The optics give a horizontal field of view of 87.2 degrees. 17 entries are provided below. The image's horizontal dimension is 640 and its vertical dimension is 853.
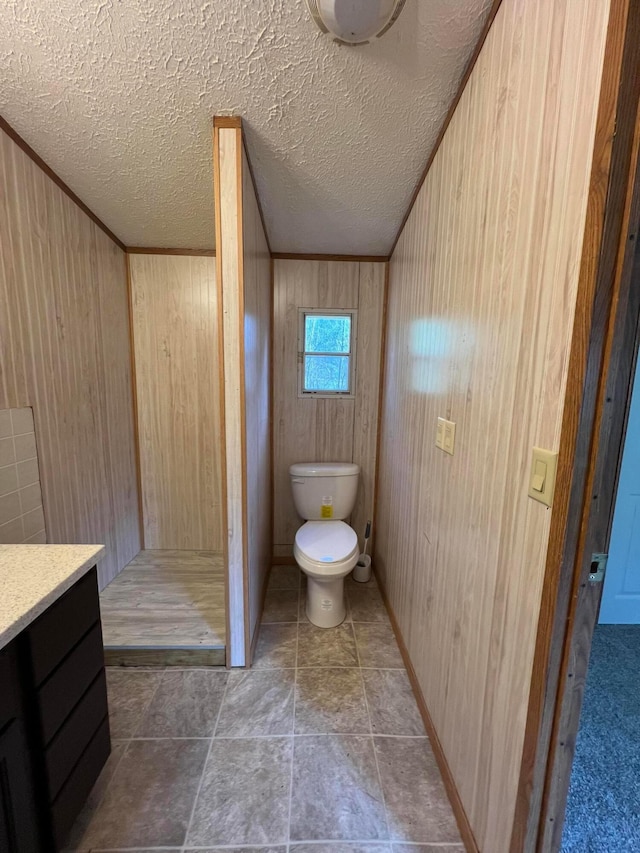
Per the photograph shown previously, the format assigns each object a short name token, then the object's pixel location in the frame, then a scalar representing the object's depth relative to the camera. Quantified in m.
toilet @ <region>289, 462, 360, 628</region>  1.79
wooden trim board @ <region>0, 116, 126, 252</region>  1.33
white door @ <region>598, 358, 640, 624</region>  1.76
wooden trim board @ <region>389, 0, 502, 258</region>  0.92
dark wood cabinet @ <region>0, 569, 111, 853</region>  0.77
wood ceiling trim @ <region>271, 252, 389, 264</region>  2.30
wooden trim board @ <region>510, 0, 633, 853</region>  0.58
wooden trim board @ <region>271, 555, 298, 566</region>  2.57
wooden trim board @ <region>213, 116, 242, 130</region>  1.26
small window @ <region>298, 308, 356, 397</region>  2.37
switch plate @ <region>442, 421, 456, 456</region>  1.17
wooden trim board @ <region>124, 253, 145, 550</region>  2.28
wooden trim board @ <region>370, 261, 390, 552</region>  2.34
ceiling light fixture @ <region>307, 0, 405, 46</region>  0.86
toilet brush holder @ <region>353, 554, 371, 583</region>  2.36
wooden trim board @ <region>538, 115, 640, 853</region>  0.61
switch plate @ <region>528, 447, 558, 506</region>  0.69
